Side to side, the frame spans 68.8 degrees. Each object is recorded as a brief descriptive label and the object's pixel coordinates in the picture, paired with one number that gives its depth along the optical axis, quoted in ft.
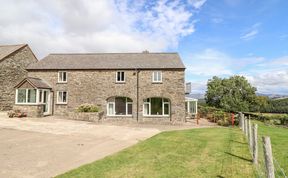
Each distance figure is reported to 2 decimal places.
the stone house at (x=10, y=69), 85.15
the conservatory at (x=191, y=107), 97.46
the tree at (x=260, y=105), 190.60
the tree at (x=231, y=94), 186.29
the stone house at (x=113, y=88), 78.69
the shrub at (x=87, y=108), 76.13
